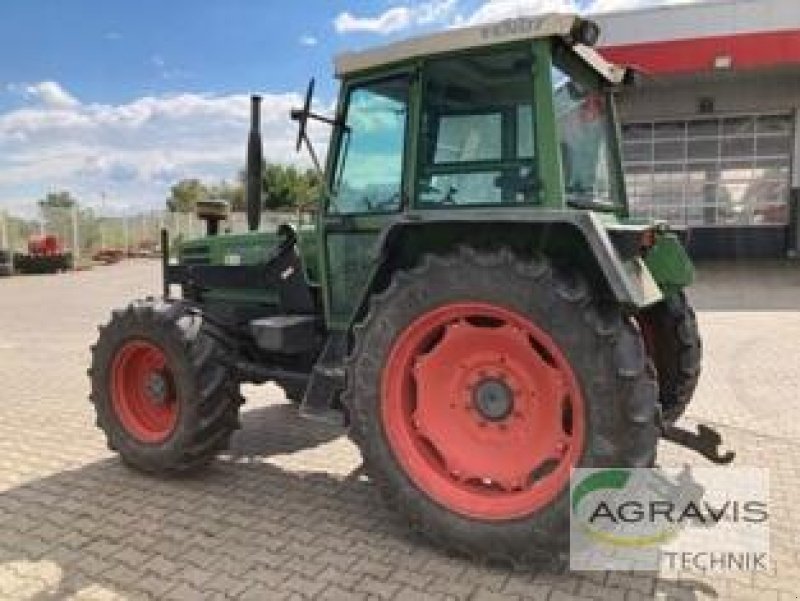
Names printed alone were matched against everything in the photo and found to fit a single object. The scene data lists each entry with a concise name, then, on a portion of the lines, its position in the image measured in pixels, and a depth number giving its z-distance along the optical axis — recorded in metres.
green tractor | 3.61
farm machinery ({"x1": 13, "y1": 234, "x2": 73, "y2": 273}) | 23.75
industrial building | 18.22
